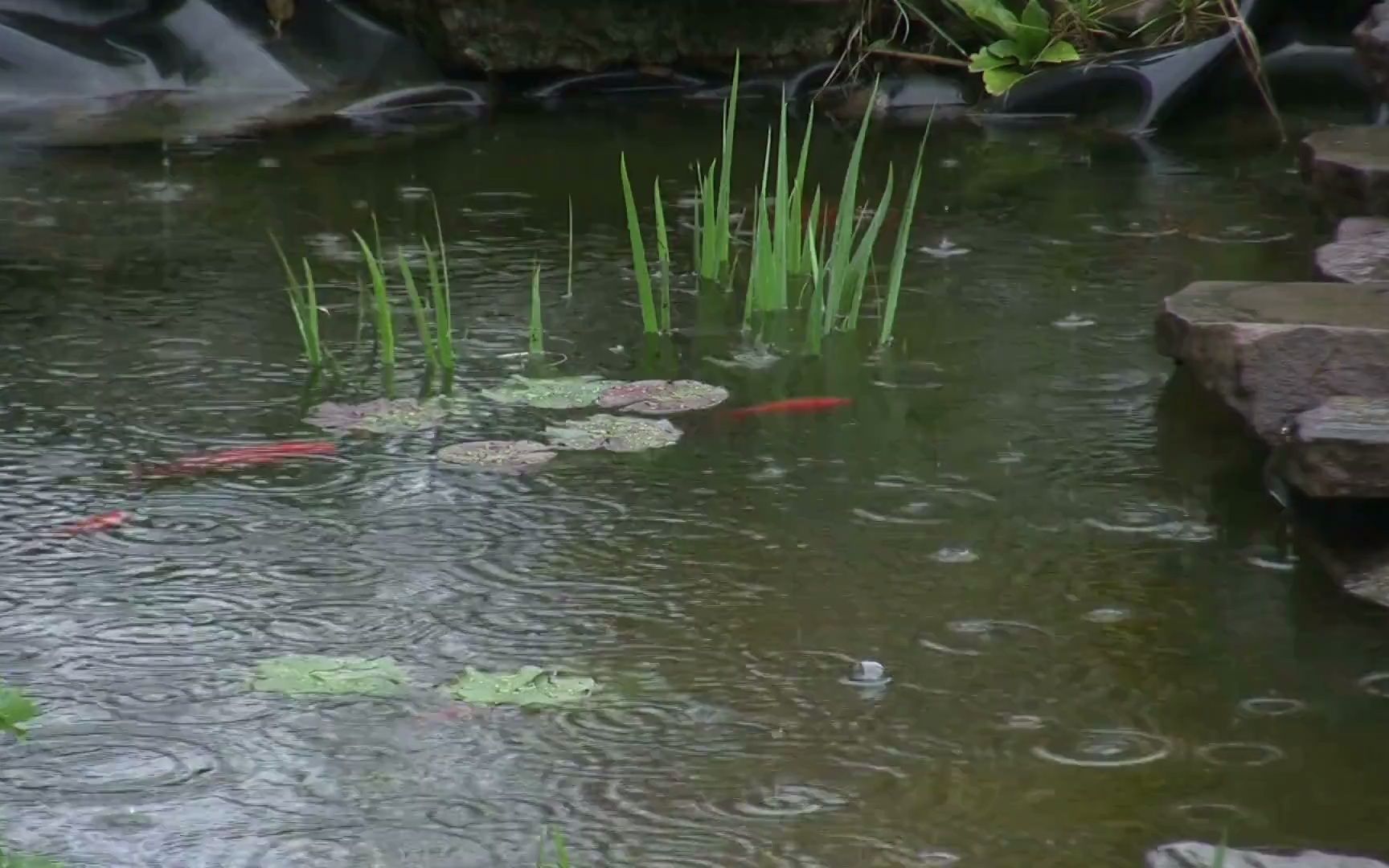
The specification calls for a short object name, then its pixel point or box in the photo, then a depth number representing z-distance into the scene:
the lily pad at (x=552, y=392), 7.40
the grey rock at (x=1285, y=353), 6.13
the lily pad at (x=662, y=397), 7.35
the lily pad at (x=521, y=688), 5.03
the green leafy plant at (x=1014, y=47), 14.24
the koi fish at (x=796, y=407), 7.32
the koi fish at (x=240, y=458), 6.72
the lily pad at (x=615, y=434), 6.95
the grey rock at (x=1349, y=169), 9.10
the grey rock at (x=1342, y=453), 5.48
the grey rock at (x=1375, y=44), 11.11
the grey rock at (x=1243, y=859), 4.09
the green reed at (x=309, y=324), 7.71
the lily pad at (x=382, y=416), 7.14
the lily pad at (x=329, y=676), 5.09
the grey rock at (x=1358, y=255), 7.73
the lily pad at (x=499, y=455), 6.77
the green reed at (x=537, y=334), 7.96
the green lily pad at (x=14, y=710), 3.47
